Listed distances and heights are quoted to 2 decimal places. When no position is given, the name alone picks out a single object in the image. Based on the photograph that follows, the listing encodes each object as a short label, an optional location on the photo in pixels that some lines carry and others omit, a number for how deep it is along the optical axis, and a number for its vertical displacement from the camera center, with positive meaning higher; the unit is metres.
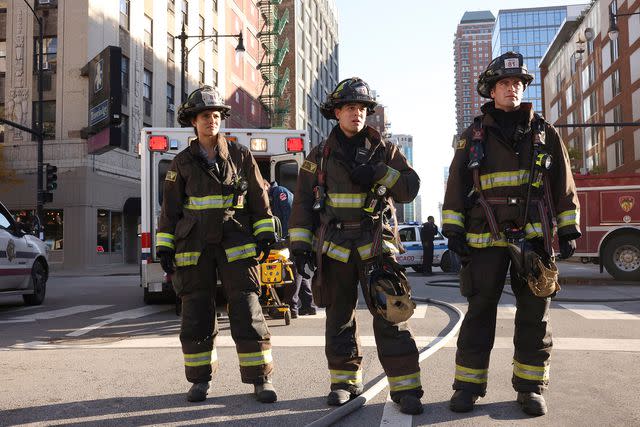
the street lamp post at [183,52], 19.52 +5.93
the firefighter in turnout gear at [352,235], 3.78 +0.00
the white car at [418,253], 19.00 -0.55
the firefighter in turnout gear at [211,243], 4.12 -0.04
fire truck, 13.73 +0.24
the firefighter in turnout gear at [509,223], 3.75 +0.06
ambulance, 8.70 +1.17
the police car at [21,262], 9.47 -0.38
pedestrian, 17.48 -0.24
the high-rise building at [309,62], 56.03 +17.83
